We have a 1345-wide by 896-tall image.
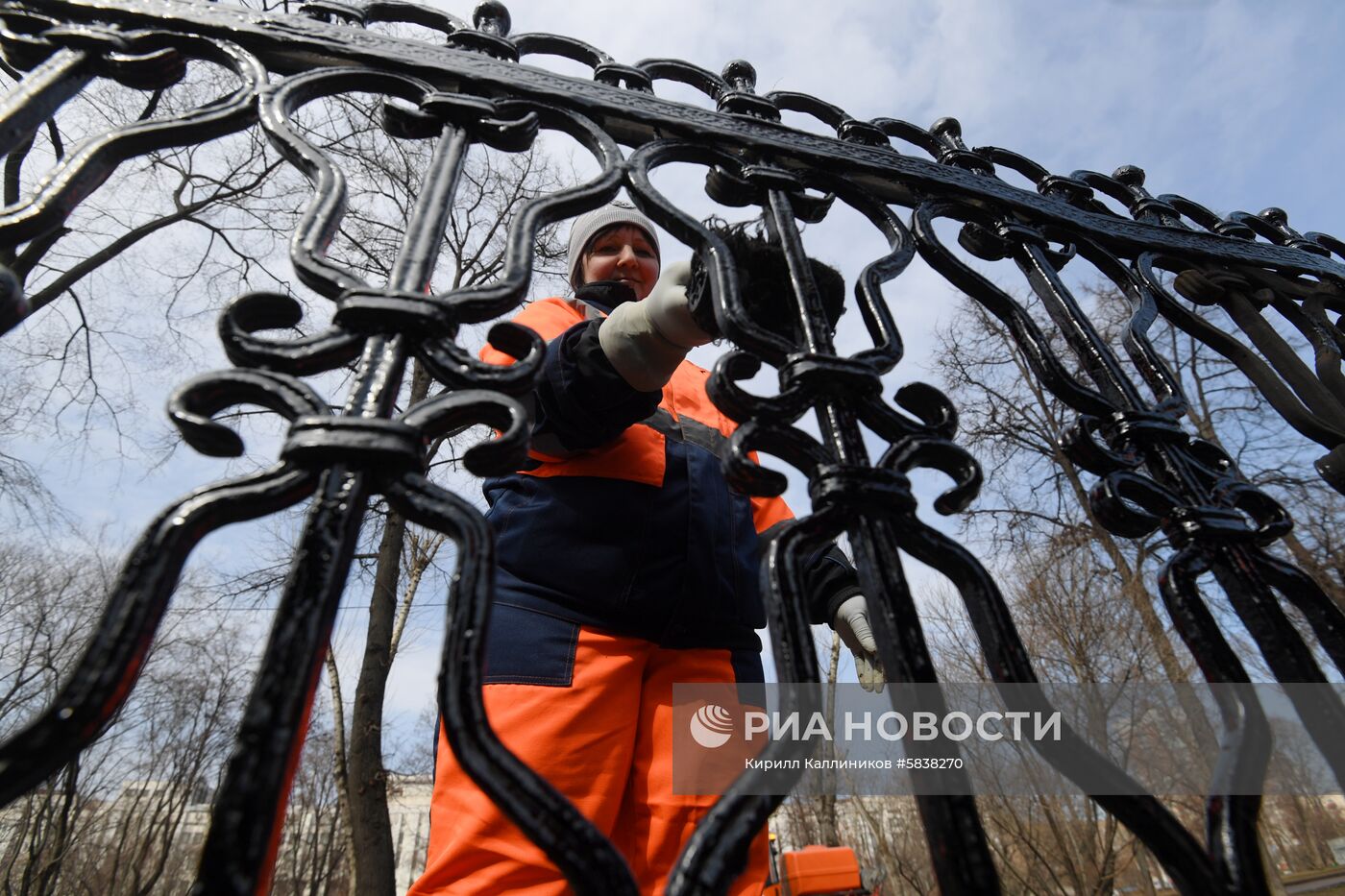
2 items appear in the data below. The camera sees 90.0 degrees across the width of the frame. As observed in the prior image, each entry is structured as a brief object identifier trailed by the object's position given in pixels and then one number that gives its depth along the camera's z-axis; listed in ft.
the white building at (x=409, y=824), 119.55
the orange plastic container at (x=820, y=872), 21.01
